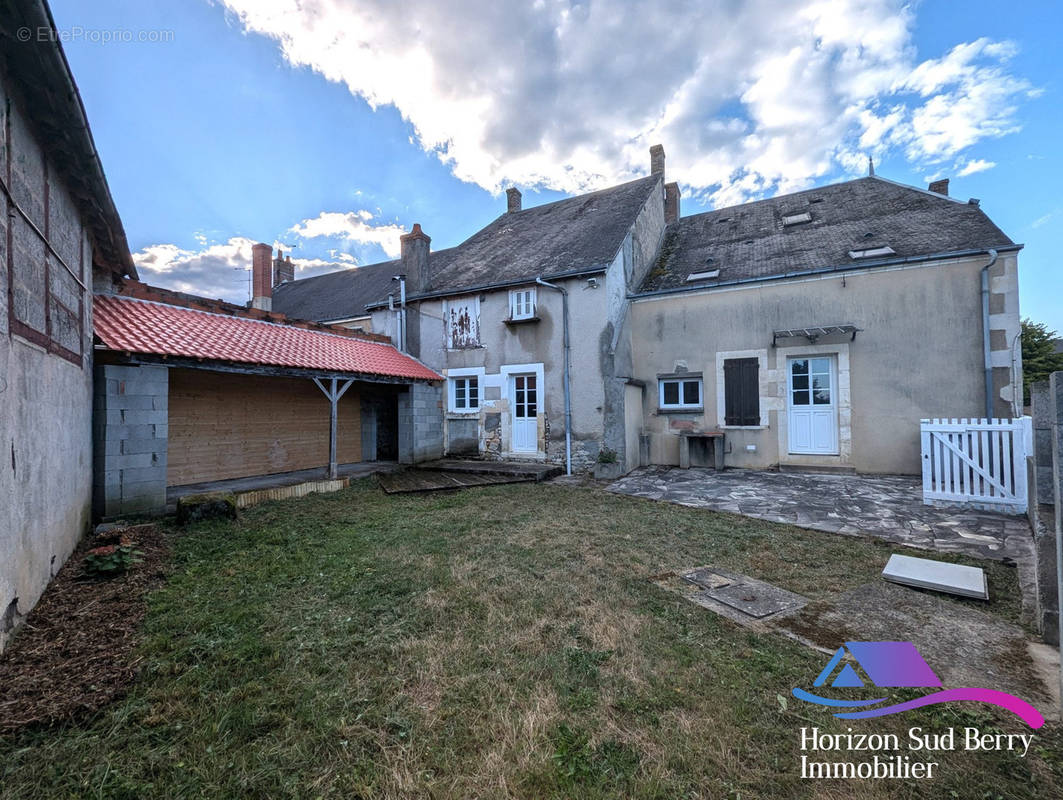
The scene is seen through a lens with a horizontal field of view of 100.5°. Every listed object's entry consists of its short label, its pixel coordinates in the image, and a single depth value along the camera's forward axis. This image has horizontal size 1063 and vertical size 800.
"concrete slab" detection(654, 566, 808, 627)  3.21
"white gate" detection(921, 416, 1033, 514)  5.57
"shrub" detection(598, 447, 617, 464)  9.22
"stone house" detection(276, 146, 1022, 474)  8.01
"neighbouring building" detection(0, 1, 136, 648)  2.76
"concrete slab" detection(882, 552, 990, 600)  3.41
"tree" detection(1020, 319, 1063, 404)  14.55
